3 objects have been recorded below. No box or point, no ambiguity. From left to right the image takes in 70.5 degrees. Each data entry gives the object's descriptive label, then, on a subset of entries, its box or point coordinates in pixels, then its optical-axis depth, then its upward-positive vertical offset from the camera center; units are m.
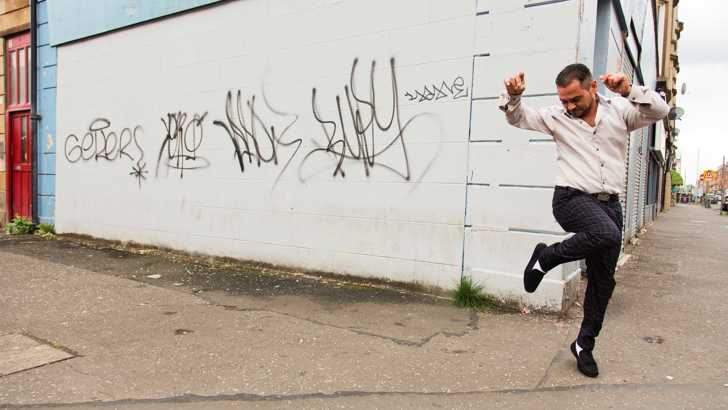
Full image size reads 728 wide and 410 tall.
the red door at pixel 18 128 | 9.23 +0.49
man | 2.84 +0.08
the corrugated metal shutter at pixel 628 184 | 7.55 -0.02
